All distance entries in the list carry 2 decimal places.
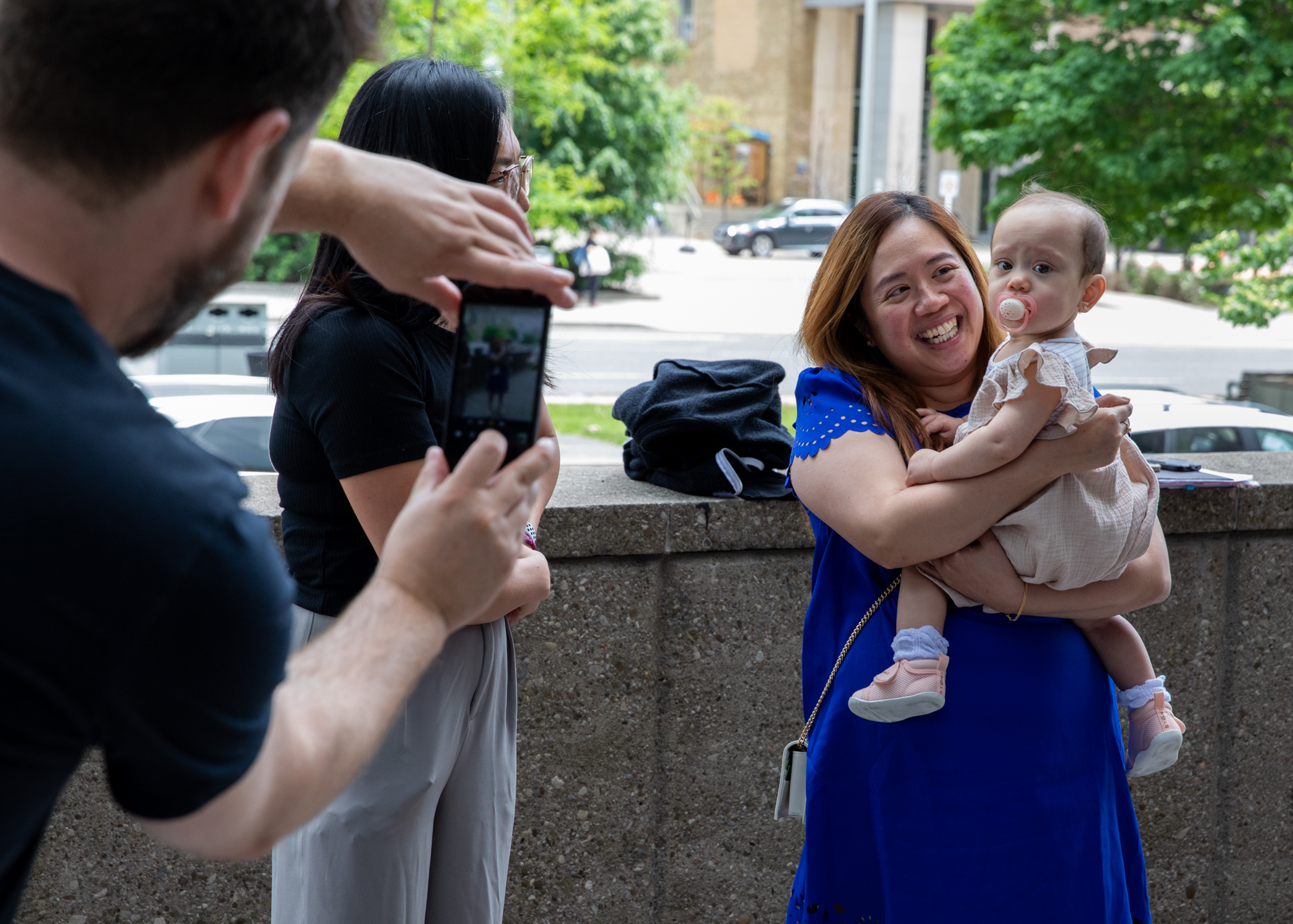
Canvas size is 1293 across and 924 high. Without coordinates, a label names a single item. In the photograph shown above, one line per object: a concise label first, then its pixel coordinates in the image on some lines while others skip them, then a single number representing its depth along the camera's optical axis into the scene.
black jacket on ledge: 3.29
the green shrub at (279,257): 29.11
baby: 2.28
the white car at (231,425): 6.70
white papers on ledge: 3.55
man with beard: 1.01
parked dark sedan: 44.50
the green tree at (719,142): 52.53
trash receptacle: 11.74
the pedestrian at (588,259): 25.27
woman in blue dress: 2.35
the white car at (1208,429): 8.32
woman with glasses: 2.12
